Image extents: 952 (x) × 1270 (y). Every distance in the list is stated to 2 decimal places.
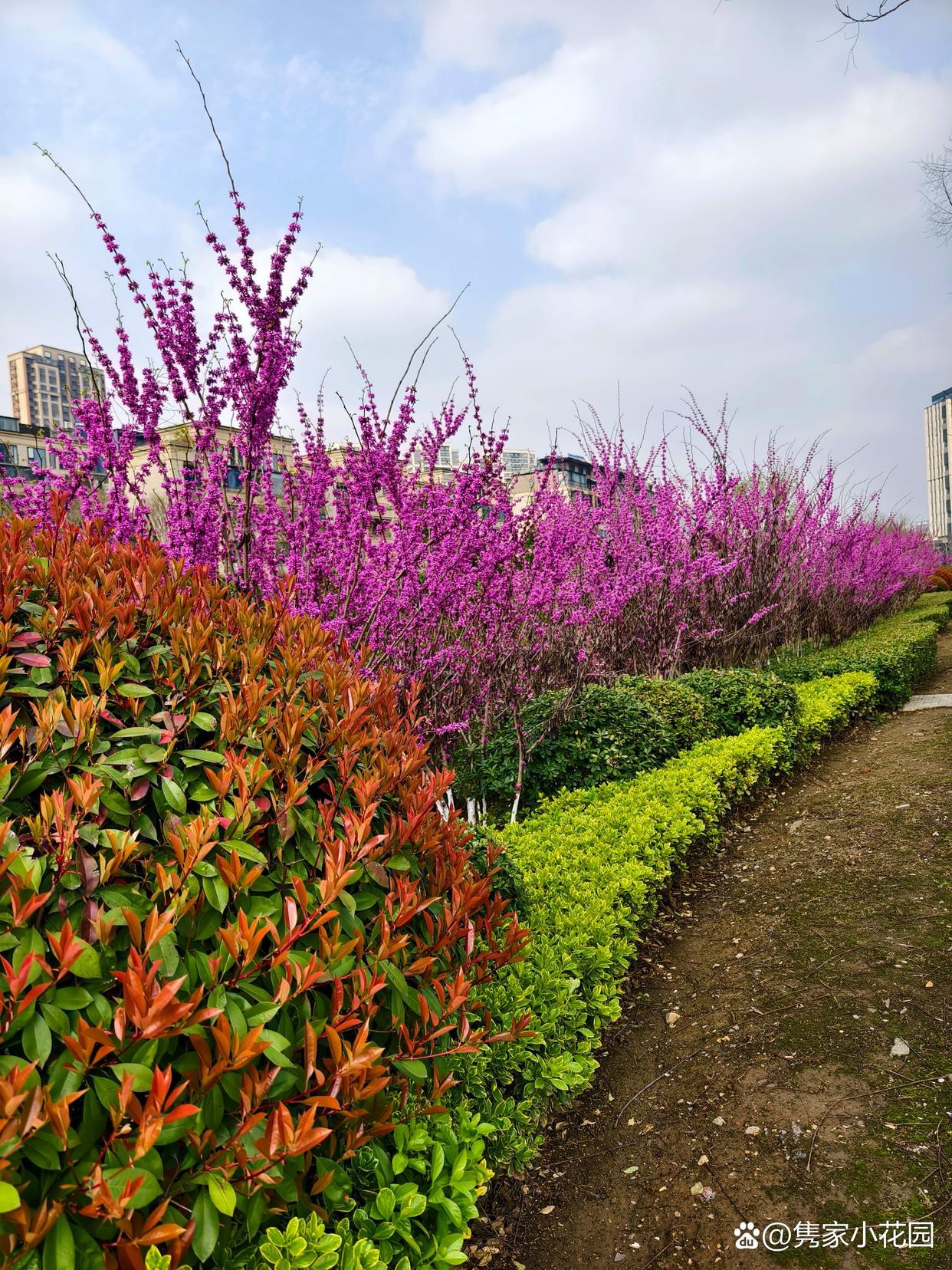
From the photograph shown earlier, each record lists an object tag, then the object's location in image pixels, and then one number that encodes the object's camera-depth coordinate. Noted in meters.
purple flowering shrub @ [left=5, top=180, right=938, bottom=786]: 3.37
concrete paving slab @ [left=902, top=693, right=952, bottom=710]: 8.30
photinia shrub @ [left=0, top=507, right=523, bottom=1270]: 1.05
